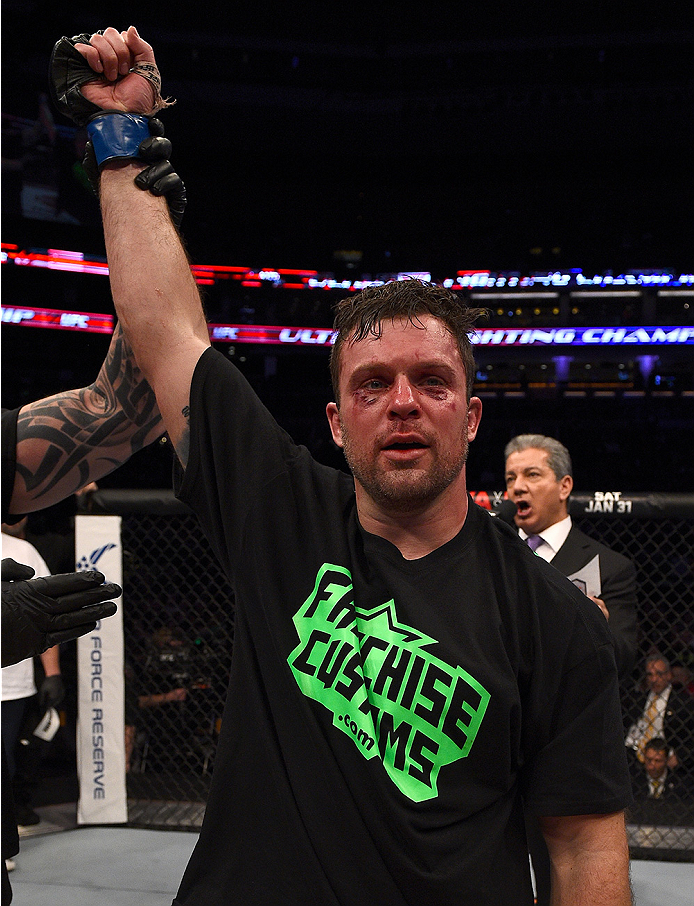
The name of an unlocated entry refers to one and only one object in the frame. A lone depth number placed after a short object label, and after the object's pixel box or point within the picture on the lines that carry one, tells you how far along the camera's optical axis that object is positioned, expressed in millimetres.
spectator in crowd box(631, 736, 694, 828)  3838
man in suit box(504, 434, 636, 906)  2904
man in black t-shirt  1032
